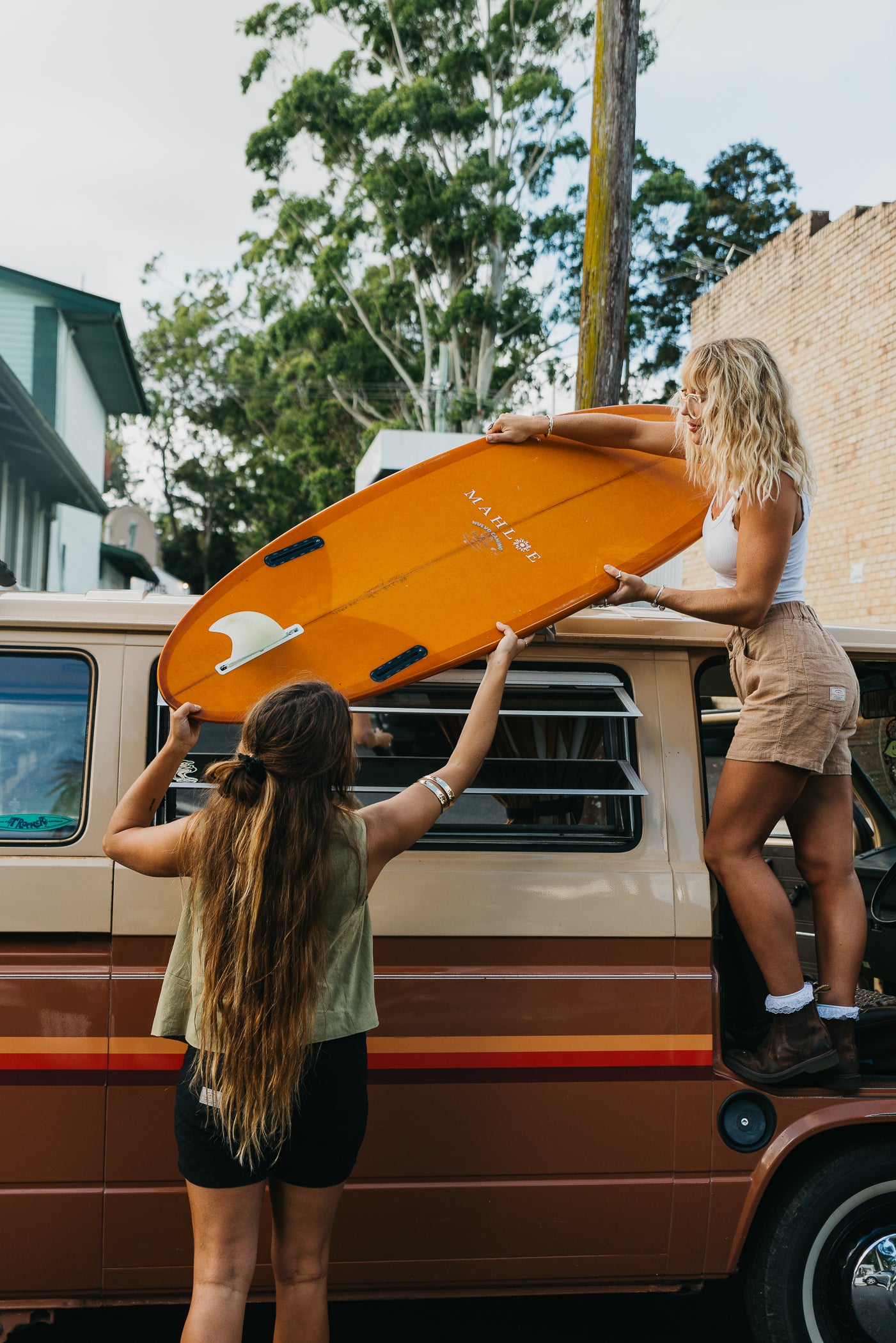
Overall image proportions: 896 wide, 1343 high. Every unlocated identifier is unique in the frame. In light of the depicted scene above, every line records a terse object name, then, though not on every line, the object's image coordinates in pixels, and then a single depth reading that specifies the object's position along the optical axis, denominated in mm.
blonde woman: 2797
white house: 16438
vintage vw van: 2645
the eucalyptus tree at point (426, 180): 21469
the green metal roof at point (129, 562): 28081
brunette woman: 2100
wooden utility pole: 6324
